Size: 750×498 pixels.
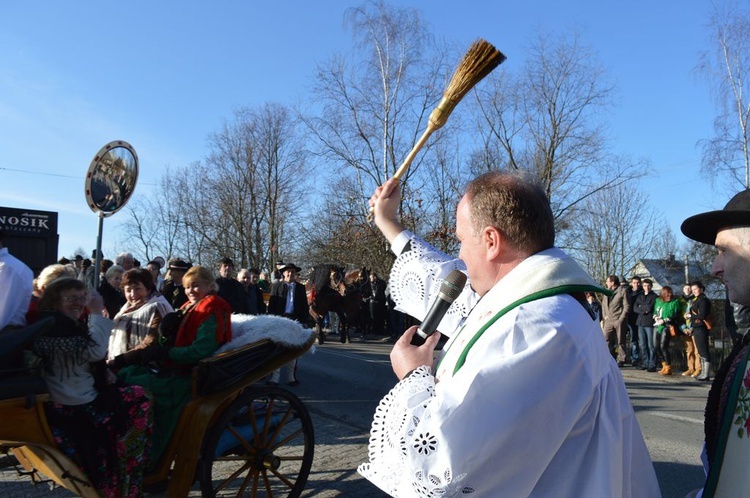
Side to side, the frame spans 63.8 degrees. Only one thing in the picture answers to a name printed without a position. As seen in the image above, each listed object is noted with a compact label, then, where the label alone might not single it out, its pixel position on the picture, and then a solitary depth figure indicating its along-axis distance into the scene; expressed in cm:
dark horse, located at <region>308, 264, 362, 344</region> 1461
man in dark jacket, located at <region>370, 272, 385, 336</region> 1742
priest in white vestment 125
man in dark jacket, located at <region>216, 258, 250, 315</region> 917
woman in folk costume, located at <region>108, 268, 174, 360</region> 480
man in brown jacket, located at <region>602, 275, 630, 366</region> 1271
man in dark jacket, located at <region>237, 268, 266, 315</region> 1110
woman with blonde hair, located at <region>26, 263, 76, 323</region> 493
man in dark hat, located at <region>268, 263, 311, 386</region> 1181
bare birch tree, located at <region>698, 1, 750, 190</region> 1658
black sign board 1001
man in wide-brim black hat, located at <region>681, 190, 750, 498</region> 150
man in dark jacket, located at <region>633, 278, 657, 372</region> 1219
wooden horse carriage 326
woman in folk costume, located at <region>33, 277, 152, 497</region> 352
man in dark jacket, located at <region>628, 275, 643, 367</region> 1277
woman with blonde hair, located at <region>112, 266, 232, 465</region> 406
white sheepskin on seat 444
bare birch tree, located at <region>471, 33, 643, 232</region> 2141
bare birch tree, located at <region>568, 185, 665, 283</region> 2814
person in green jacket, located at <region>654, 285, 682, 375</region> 1173
